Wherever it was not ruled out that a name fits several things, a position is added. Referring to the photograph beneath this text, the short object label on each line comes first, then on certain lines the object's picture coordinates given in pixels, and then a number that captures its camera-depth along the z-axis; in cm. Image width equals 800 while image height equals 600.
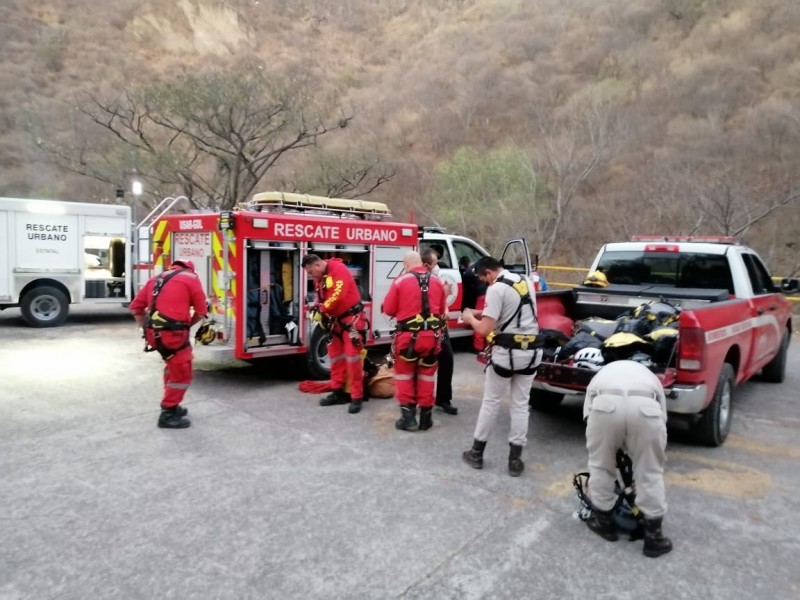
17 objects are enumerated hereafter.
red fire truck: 651
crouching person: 312
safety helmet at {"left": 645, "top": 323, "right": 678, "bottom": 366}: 465
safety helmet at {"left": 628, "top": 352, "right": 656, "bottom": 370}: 446
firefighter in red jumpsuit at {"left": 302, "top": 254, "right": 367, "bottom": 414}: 589
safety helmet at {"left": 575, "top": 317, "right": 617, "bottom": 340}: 547
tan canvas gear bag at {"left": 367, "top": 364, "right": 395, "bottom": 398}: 636
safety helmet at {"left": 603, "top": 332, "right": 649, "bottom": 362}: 446
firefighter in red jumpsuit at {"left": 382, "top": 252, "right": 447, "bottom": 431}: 524
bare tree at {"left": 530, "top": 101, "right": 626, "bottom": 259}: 2102
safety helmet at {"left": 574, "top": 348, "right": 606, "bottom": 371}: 480
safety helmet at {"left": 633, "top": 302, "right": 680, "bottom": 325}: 511
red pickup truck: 441
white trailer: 1066
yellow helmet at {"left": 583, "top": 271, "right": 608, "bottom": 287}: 647
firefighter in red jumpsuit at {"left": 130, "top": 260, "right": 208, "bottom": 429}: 504
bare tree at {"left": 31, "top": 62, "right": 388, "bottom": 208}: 1895
